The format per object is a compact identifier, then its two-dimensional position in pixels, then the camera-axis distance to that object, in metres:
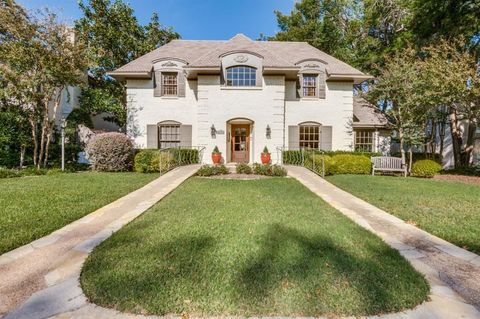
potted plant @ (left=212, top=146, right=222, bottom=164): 14.08
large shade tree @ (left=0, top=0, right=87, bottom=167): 11.46
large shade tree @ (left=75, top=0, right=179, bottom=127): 18.20
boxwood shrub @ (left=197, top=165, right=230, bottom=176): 11.19
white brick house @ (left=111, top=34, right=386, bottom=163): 14.30
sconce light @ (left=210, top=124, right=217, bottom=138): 14.40
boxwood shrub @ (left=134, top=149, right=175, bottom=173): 11.95
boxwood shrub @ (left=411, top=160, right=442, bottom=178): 12.24
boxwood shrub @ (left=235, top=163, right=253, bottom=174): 11.93
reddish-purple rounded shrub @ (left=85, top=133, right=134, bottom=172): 12.20
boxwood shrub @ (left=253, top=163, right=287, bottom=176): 11.24
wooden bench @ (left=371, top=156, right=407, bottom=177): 12.34
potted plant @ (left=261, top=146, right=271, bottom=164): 14.25
